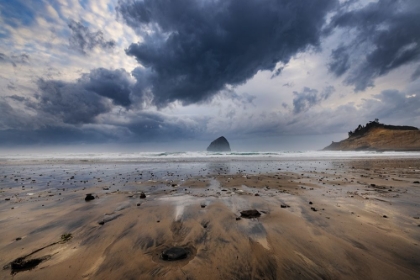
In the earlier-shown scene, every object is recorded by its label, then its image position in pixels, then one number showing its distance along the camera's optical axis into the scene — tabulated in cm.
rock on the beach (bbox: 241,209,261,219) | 469
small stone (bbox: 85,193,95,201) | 665
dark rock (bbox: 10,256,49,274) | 267
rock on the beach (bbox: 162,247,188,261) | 285
